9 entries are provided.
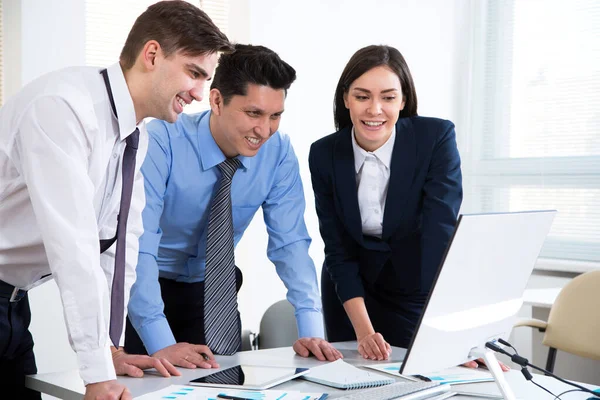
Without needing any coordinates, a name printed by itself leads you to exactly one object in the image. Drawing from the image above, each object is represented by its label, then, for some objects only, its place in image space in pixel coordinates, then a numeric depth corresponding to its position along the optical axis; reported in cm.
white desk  156
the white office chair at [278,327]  286
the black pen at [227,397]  147
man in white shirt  133
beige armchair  296
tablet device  159
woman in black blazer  220
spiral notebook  160
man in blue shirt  200
